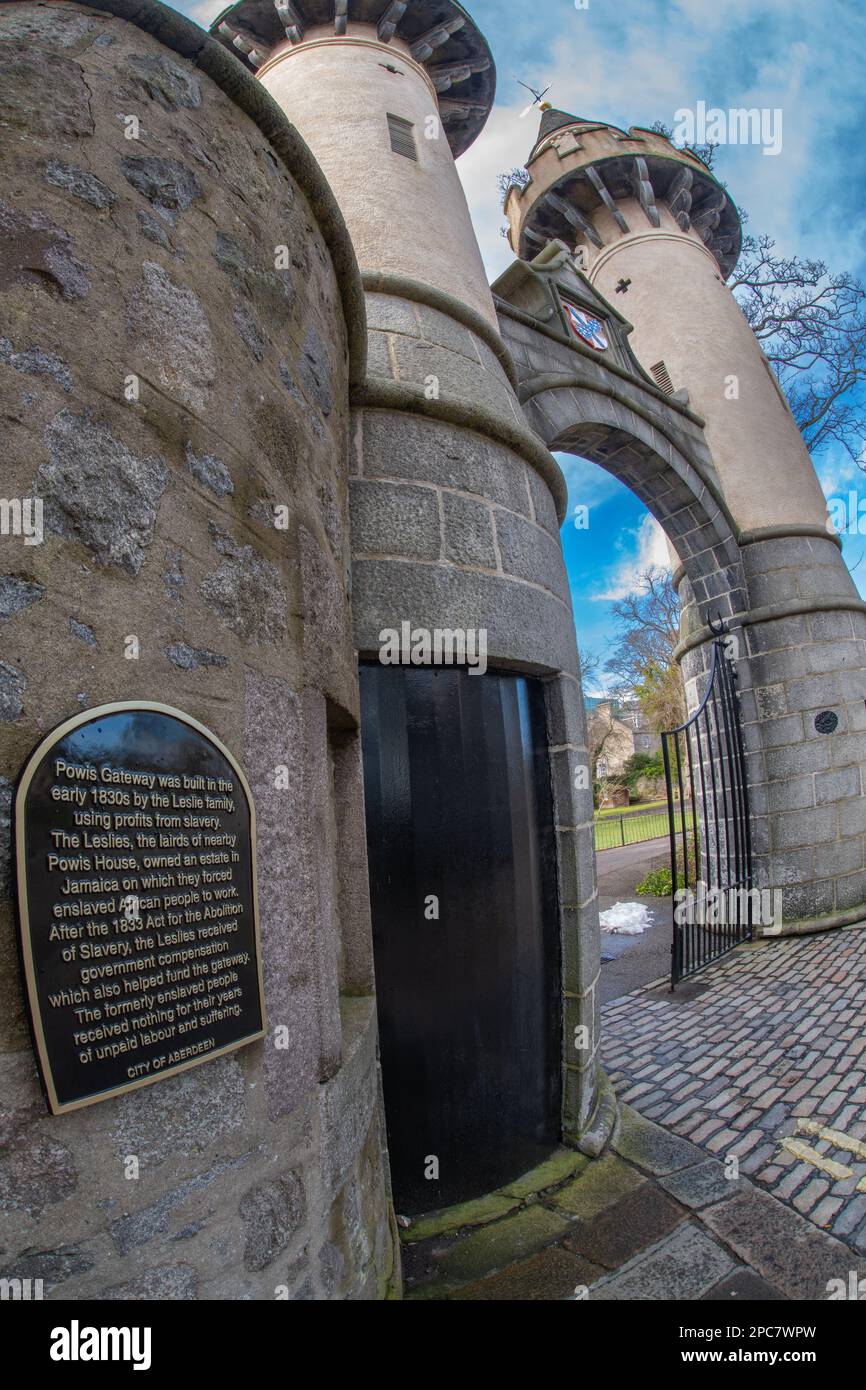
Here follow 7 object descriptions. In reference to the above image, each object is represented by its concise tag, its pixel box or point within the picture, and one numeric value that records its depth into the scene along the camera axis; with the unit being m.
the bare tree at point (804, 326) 12.15
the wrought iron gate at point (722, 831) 6.99
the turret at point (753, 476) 7.36
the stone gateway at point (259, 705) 1.25
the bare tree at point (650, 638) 21.05
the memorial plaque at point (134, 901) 1.18
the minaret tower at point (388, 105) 4.24
